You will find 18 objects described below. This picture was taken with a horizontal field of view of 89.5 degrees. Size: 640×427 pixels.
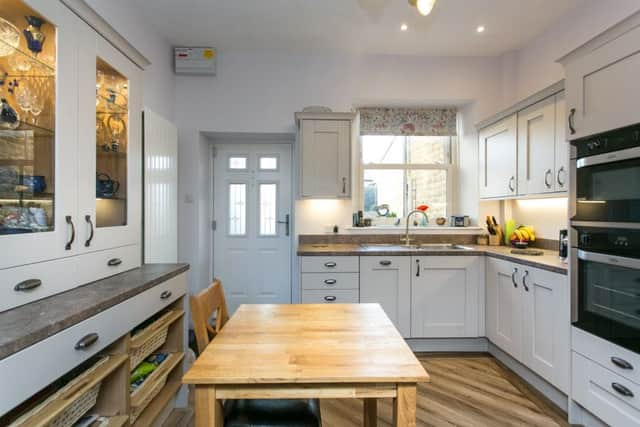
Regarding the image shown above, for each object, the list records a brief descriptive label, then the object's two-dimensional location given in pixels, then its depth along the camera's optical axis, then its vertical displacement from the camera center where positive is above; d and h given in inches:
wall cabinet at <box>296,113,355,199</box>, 118.6 +21.6
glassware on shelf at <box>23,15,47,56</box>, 49.4 +27.8
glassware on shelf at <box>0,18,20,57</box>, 46.0 +25.3
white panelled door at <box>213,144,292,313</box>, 140.6 -2.9
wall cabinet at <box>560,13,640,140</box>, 58.6 +26.3
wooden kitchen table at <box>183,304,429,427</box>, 35.0 -17.7
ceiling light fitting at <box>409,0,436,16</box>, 52.5 +34.2
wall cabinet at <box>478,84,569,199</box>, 90.2 +20.5
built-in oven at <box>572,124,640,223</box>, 59.4 +7.4
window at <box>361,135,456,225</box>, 139.6 +15.8
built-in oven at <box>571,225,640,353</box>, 59.6 -14.1
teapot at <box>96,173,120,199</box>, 64.9 +5.5
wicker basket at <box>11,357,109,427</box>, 39.4 -28.3
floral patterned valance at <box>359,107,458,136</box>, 137.9 +39.6
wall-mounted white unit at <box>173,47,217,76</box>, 122.8 +58.3
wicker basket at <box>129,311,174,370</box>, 61.1 -26.2
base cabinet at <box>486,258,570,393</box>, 77.8 -28.6
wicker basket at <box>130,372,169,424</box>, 59.2 -36.8
